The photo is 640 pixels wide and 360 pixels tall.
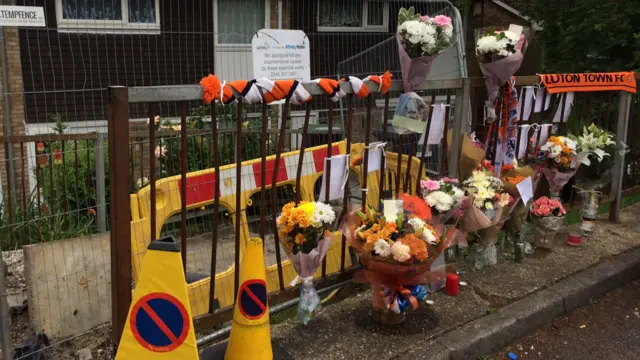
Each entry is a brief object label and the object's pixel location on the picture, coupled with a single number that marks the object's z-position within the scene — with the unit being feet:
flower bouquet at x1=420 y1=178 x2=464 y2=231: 11.20
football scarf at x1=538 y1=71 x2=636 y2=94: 14.56
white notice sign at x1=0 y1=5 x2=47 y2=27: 17.76
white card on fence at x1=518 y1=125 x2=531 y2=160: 14.35
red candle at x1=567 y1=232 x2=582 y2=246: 15.03
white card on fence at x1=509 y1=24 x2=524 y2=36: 12.76
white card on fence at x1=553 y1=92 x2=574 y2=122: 15.40
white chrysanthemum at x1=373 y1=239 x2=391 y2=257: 9.52
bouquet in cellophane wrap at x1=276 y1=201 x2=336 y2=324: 9.30
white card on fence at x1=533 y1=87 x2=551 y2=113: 14.53
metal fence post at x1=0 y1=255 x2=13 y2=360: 9.09
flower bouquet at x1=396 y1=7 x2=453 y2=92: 10.72
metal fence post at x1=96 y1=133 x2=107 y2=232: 14.87
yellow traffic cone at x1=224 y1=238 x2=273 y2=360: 8.45
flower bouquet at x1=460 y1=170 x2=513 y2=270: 12.06
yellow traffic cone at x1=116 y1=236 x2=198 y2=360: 7.07
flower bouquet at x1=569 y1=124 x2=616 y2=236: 15.24
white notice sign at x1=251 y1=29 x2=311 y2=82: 20.04
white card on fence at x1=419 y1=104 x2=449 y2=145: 12.30
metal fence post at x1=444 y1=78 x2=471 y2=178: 12.63
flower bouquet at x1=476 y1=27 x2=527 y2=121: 12.34
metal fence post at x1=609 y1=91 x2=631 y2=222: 16.49
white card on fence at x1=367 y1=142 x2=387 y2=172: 11.12
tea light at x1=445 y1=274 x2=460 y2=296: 11.94
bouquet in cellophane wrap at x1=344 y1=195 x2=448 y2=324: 9.59
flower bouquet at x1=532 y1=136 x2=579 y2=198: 14.56
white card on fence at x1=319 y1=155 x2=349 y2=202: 10.47
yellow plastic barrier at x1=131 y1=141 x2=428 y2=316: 12.40
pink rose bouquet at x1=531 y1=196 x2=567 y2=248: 14.26
